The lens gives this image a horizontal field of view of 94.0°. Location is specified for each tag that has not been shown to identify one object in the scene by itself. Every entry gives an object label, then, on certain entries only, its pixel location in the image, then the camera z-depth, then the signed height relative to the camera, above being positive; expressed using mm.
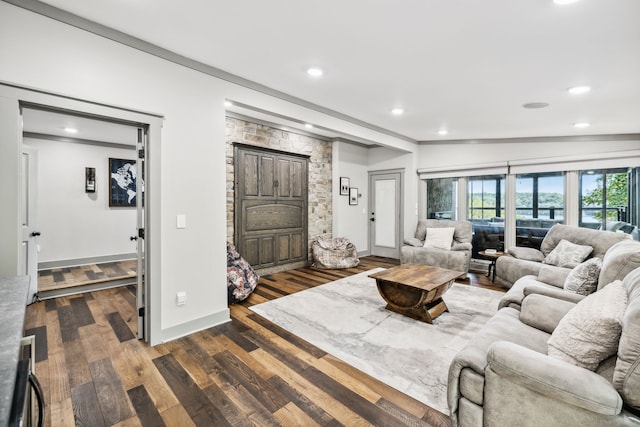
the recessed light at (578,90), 2998 +1250
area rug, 2215 -1177
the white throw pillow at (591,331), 1333 -567
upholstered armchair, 5078 -617
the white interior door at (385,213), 6602 -30
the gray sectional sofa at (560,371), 1190 -736
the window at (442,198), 6066 +291
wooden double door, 4867 +99
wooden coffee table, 3094 -847
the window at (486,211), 5527 +16
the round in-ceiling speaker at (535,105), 3518 +1285
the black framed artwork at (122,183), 5816 +567
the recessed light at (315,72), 2906 +1389
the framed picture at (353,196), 6652 +355
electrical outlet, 2773 -808
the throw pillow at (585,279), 2357 -544
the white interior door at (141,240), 2688 -257
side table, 4688 -691
